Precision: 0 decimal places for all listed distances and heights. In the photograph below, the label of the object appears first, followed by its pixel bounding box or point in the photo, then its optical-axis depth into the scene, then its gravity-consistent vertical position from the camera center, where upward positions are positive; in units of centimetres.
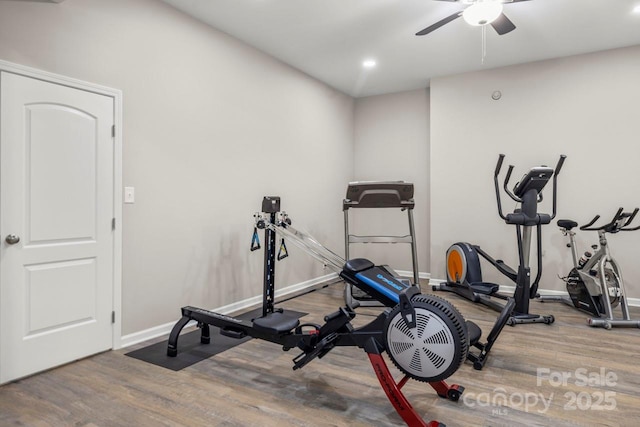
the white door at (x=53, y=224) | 247 -8
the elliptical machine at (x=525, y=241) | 374 -27
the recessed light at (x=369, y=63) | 483 +189
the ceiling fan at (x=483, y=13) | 275 +145
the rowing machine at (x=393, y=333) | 187 -68
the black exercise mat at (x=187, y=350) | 282 -107
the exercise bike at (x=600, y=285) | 370 -71
